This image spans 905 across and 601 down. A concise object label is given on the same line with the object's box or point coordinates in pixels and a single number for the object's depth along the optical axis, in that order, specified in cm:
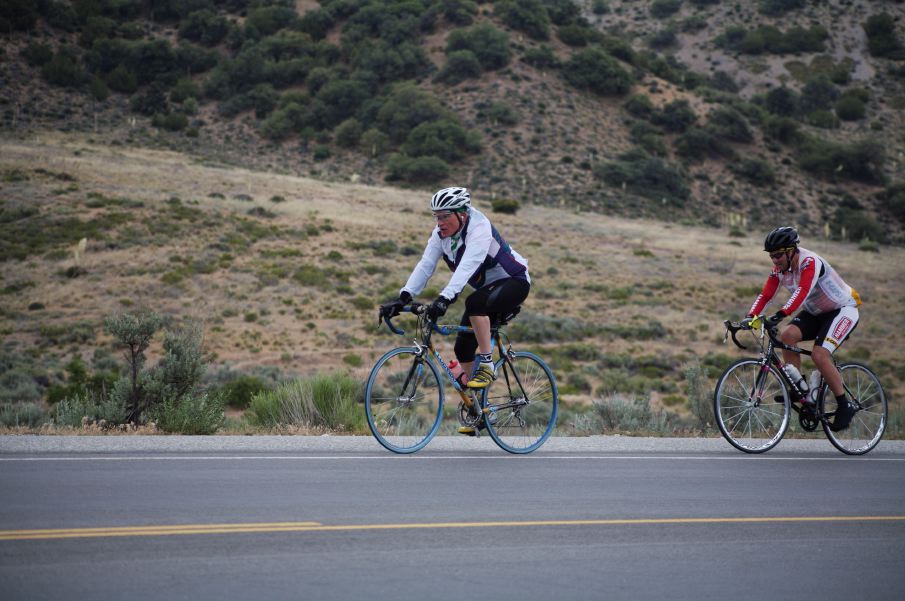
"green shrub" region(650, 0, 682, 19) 12988
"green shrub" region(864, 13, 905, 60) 11319
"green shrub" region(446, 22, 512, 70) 8762
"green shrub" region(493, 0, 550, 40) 9525
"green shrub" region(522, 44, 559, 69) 9012
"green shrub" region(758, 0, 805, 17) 12350
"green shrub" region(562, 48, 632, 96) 8875
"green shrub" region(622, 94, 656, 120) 8750
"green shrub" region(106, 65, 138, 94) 9169
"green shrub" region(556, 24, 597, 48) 9650
